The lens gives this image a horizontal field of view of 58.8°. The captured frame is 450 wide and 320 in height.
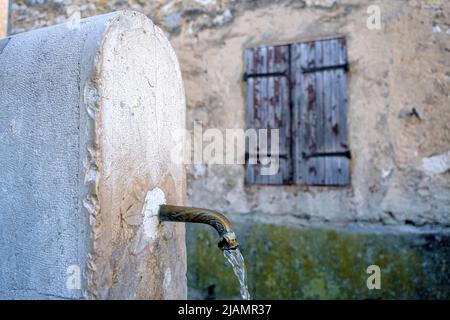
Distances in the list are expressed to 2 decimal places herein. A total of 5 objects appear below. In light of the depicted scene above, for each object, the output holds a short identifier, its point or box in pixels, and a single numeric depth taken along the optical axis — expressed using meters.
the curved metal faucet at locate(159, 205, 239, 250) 1.12
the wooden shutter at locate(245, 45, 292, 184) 3.03
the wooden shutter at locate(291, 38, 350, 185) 2.87
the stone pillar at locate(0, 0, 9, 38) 3.02
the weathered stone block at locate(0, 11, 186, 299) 1.00
